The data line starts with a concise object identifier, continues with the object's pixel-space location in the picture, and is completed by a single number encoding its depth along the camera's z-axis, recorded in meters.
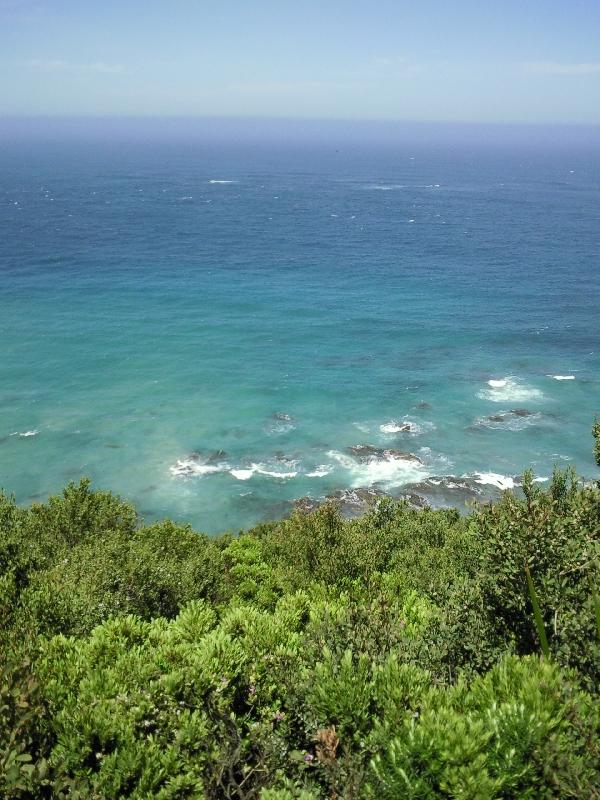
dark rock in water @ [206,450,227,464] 75.44
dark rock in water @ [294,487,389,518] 66.69
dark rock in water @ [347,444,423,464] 75.44
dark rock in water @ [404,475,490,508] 68.06
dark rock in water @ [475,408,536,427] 82.84
